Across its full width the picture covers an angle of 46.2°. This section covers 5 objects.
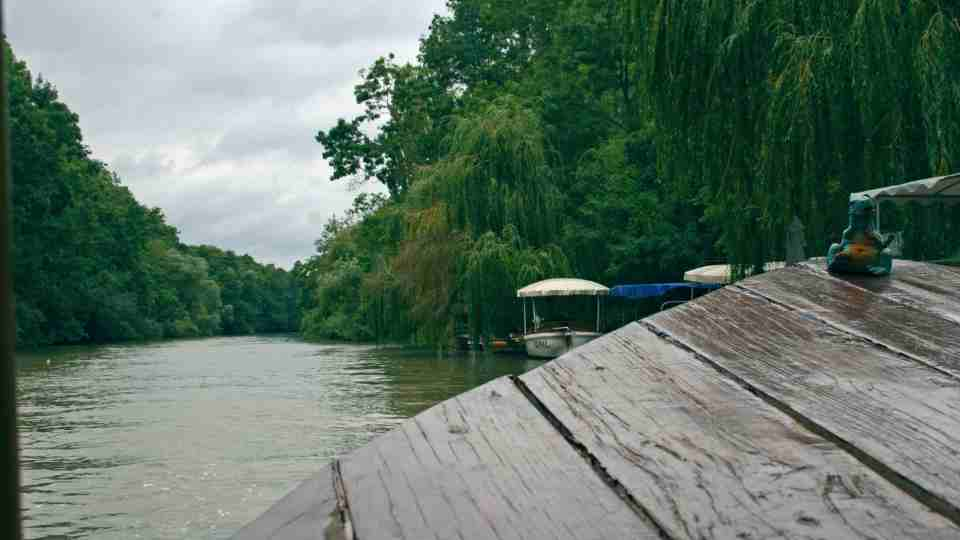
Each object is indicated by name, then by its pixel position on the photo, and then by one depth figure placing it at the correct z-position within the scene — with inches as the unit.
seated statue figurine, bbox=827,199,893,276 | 84.3
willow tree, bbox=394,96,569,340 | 1119.0
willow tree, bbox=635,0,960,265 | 466.0
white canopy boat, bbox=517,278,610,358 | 1085.1
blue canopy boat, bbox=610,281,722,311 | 1197.1
